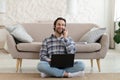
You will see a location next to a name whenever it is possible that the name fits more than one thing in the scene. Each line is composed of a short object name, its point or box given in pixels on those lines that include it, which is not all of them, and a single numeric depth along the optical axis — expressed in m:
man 3.57
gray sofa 4.08
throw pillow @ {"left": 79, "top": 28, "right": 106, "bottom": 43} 4.26
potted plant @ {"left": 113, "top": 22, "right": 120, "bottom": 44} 4.96
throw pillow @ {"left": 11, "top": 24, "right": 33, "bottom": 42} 4.23
